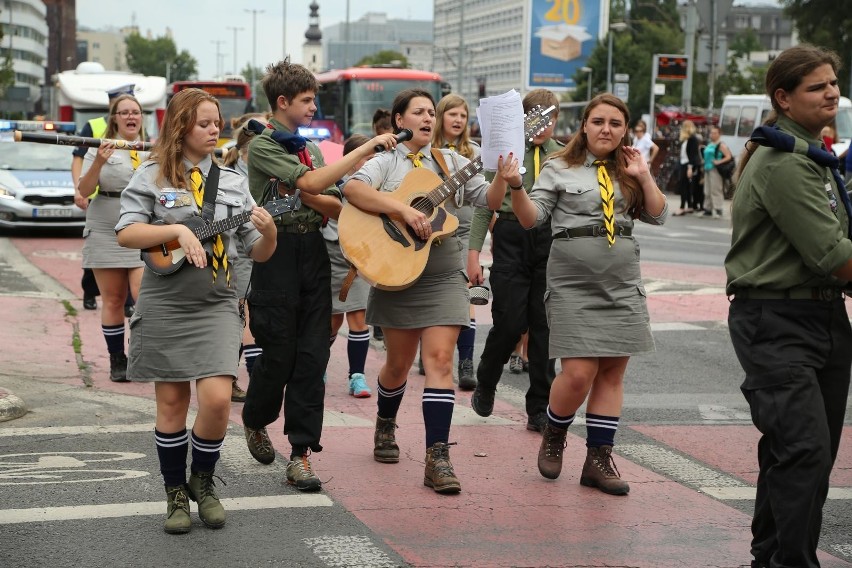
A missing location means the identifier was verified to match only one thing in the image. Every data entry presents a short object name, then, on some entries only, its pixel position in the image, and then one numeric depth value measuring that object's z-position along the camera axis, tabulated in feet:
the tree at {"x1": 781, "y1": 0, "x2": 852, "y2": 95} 167.12
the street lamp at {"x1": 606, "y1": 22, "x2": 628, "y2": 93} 201.77
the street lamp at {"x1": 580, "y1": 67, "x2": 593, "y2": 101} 274.89
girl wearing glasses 29.01
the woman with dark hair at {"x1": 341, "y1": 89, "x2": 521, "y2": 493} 20.21
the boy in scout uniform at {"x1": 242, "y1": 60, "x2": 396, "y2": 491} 19.95
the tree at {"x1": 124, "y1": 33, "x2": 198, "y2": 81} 608.60
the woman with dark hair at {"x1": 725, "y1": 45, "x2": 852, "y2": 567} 14.40
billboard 232.32
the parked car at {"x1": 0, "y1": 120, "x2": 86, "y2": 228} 67.62
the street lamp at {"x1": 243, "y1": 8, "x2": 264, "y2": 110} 451.94
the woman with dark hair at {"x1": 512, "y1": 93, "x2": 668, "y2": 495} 20.29
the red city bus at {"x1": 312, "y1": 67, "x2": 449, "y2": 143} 117.19
